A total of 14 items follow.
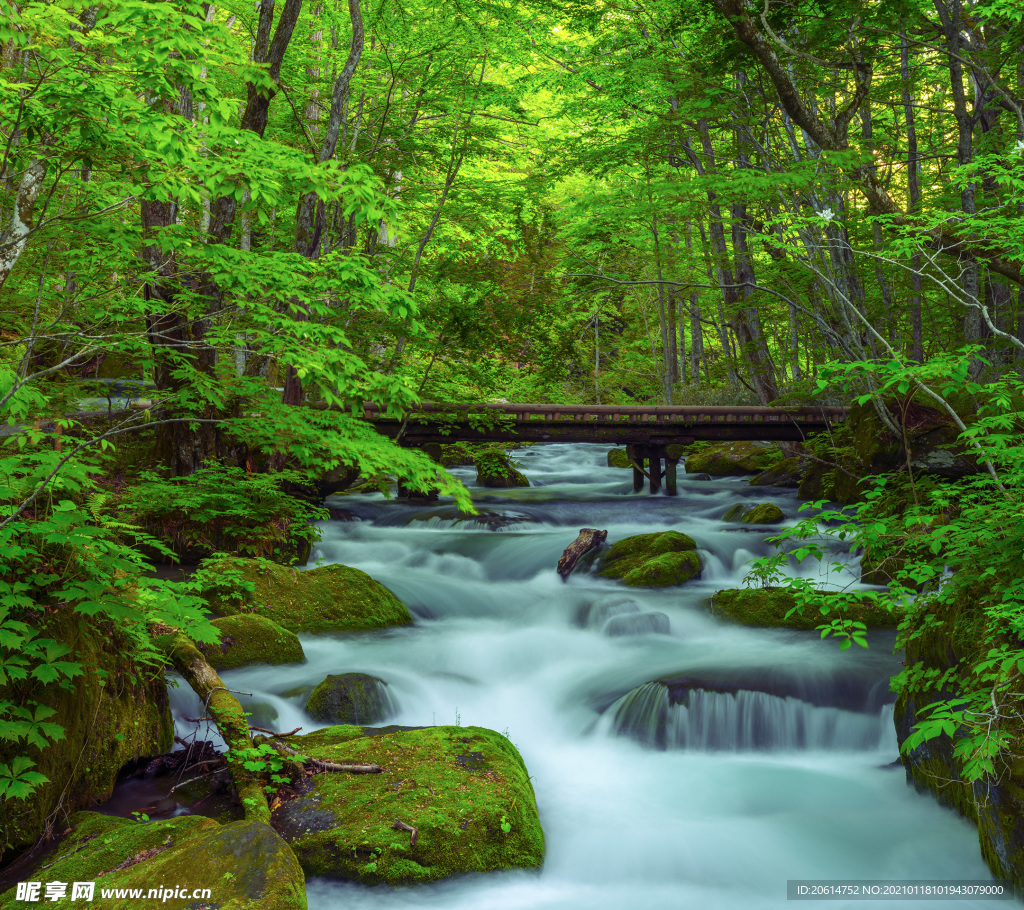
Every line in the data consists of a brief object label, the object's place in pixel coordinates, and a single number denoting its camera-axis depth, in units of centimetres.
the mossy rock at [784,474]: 1753
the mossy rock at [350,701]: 617
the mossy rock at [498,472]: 1467
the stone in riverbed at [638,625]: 907
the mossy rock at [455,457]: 2100
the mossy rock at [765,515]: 1395
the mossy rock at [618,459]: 2361
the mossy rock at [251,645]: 666
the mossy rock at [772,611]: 845
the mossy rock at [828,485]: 1312
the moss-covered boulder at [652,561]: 1077
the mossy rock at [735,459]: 2027
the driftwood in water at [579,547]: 1156
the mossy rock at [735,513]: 1470
